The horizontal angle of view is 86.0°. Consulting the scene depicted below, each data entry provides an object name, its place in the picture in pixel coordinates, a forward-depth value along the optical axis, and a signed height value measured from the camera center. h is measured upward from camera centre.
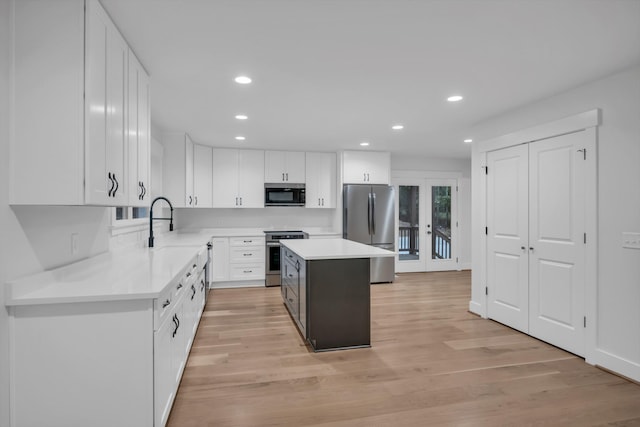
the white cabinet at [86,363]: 1.57 -0.72
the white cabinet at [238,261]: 5.59 -0.81
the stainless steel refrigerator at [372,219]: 5.98 -0.11
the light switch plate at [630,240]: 2.58 -0.20
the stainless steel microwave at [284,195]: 6.02 +0.31
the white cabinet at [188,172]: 5.04 +0.62
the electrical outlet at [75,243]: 2.21 -0.21
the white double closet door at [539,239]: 3.05 -0.26
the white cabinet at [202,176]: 5.70 +0.60
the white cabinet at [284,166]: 6.09 +0.82
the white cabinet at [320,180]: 6.25 +0.60
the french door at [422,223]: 6.95 -0.21
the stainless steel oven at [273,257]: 5.76 -0.75
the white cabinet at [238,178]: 5.89 +0.59
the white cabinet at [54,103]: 1.59 +0.51
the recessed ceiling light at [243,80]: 2.80 +1.10
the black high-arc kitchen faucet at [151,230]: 3.57 -0.20
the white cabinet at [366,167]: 6.09 +0.82
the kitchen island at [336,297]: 3.08 -0.77
